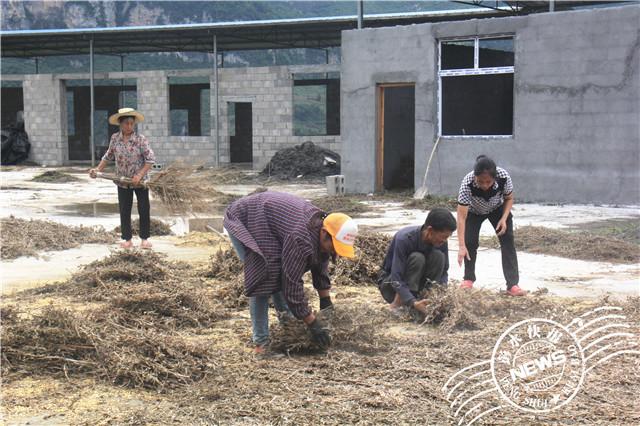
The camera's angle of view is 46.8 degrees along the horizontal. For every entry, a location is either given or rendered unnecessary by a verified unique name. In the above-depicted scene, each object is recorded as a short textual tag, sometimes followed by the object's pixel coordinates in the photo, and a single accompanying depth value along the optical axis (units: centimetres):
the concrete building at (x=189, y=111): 2445
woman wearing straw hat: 848
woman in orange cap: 408
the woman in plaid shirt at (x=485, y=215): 602
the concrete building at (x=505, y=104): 1318
